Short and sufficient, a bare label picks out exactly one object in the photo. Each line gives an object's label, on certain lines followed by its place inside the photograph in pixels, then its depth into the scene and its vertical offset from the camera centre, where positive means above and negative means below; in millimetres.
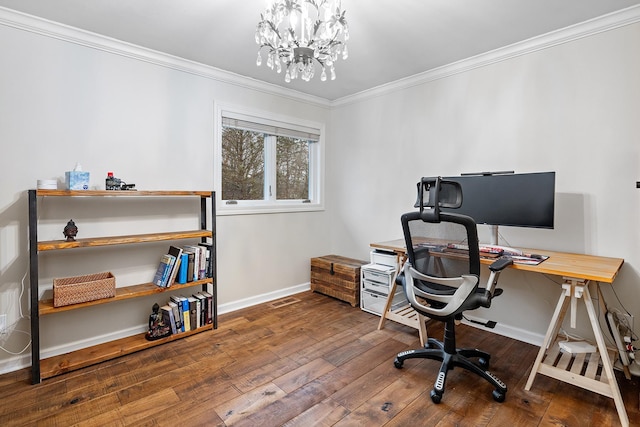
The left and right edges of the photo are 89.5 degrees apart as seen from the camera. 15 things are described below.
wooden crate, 3379 -819
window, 3268 +431
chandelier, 1685 +918
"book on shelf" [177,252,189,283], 2652 -555
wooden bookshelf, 2018 -692
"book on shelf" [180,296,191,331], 2695 -959
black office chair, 1837 -405
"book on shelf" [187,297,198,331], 2732 -960
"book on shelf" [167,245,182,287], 2586 -523
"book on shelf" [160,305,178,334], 2615 -948
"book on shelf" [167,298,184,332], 2647 -947
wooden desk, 1713 -738
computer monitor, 2236 +53
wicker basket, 2123 -611
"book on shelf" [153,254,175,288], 2570 -563
